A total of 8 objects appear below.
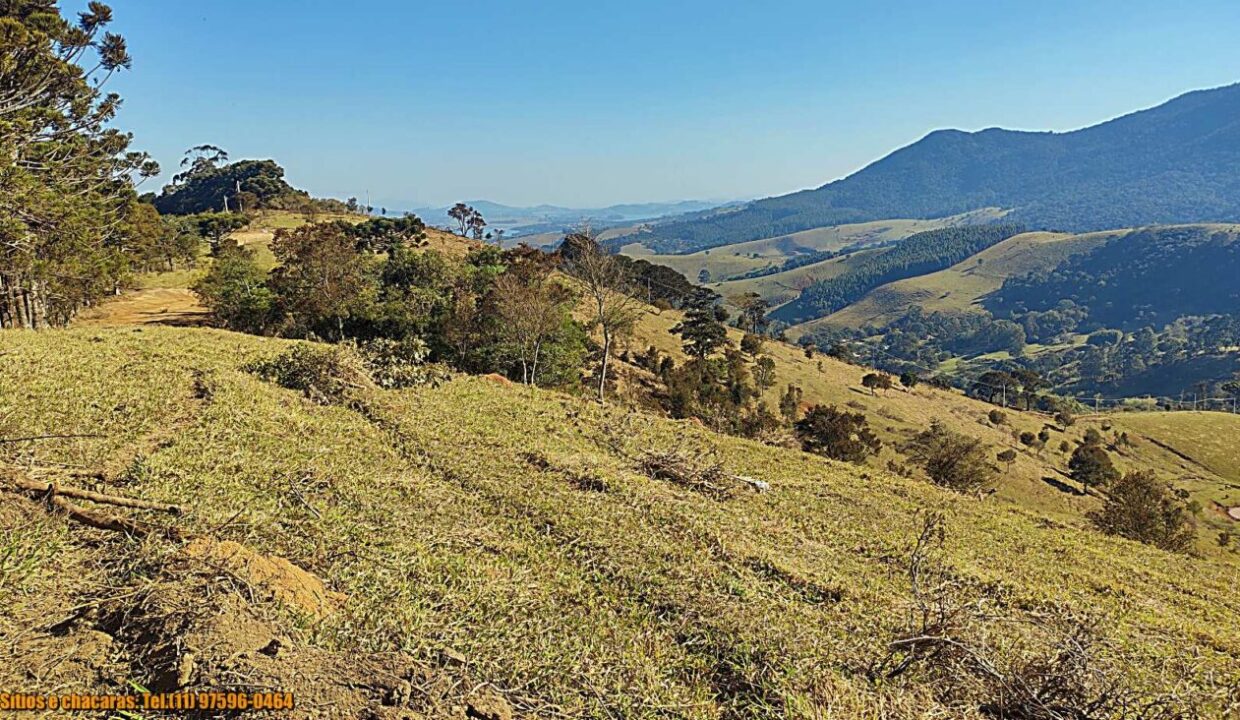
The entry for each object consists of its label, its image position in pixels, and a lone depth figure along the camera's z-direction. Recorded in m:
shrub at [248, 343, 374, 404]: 13.87
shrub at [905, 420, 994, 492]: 27.83
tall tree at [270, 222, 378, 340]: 27.30
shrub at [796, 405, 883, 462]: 34.34
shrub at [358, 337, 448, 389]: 16.02
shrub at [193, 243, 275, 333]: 28.16
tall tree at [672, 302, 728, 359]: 51.99
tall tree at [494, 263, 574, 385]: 25.77
